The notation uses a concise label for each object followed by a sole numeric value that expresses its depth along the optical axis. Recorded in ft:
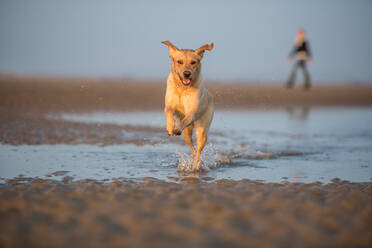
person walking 130.47
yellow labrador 40.27
